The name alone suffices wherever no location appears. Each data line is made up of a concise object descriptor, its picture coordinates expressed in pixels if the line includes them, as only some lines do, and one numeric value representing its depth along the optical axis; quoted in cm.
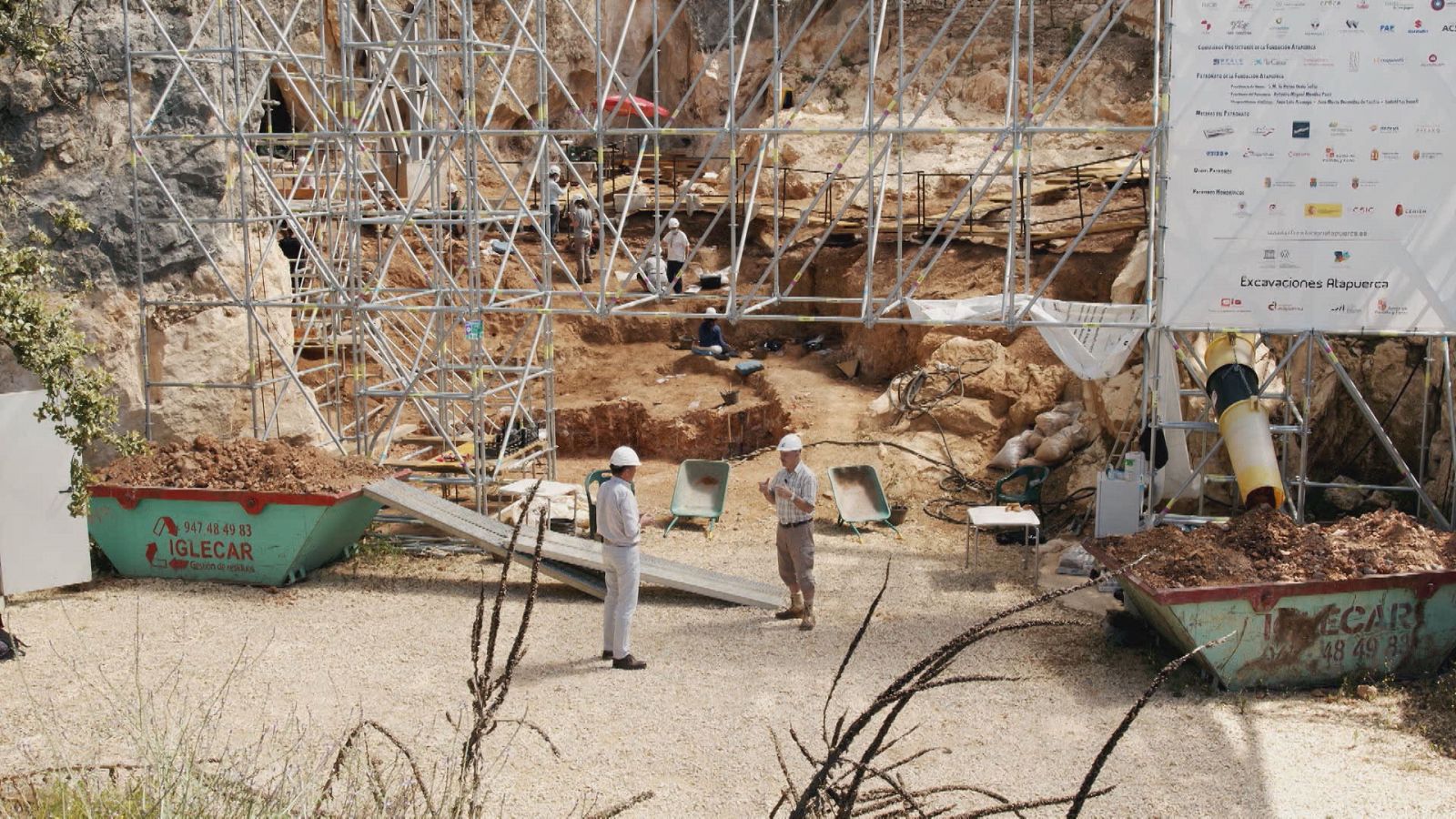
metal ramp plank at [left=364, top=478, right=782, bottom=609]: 1270
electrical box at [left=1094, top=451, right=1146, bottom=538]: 1252
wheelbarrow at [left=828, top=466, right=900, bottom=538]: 1541
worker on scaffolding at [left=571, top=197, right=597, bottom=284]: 2231
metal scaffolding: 1390
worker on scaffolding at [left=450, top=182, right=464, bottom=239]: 2391
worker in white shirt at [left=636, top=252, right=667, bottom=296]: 1387
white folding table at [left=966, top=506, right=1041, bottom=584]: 1336
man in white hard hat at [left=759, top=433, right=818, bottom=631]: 1173
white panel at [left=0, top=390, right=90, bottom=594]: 1143
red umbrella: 2567
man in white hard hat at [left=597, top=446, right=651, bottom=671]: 1077
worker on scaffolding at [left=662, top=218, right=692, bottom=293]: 2197
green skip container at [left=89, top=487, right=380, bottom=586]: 1295
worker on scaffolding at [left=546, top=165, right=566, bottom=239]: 2281
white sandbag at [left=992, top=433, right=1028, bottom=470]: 1667
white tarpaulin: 1412
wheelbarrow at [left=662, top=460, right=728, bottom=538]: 1582
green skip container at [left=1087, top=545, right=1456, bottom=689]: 998
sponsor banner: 1148
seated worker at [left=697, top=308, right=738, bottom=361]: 2231
